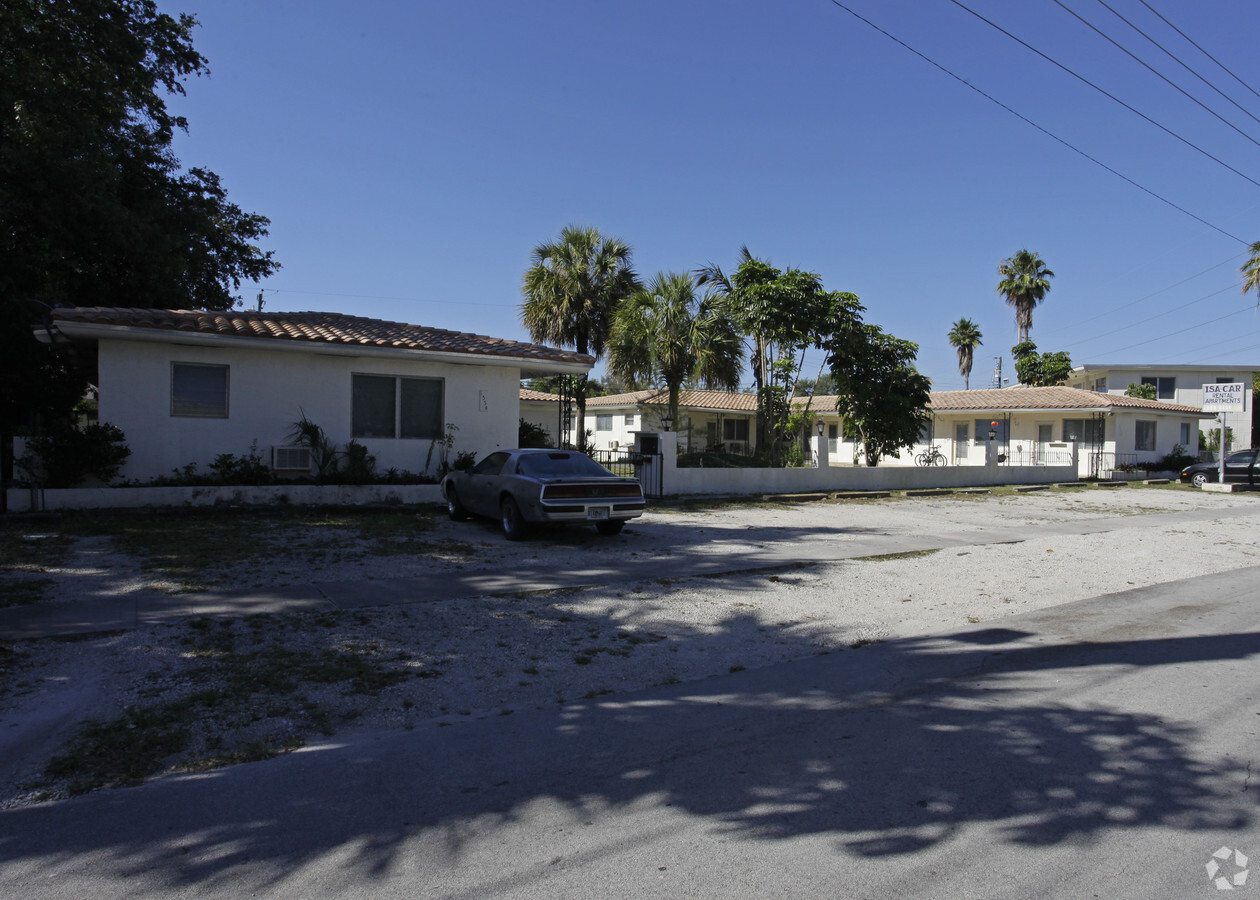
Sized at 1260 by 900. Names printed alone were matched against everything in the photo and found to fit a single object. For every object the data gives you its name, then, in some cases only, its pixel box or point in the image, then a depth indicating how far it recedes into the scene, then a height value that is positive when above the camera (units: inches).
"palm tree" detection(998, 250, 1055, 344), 2054.6 +441.4
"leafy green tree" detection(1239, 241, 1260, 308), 1552.7 +371.5
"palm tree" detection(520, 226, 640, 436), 1023.6 +201.9
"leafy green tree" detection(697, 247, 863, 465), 908.6 +154.7
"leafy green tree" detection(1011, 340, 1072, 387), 1936.5 +221.1
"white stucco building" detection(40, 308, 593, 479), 534.3 +43.2
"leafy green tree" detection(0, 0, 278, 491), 634.2 +220.5
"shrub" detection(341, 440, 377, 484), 588.1 -19.1
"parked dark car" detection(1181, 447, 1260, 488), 1111.0 -15.4
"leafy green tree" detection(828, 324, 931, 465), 992.9 +81.7
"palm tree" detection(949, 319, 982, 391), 2373.3 +339.2
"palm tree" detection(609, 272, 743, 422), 958.4 +132.7
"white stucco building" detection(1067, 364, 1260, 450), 1750.7 +178.8
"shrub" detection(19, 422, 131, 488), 499.8 -13.1
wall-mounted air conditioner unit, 574.9 -14.6
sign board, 1106.1 +86.7
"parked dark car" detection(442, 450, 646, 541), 429.1 -26.5
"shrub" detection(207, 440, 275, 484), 554.9 -22.6
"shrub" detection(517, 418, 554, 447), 721.0 +7.1
